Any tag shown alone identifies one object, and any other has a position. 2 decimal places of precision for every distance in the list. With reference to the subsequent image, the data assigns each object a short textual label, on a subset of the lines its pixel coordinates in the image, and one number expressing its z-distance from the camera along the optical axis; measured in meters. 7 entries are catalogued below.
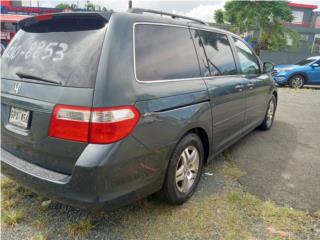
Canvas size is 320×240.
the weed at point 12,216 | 2.39
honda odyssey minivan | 1.88
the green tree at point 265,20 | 18.28
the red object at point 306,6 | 30.77
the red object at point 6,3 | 36.24
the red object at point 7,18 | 18.45
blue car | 11.66
